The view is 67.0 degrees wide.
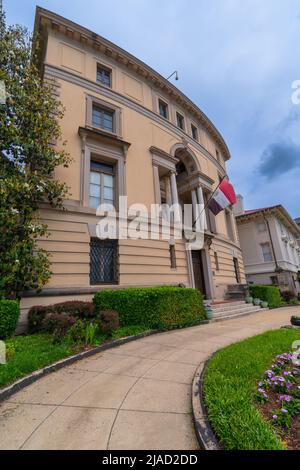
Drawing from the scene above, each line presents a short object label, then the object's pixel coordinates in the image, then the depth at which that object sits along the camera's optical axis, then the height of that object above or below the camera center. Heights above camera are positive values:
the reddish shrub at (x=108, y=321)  7.06 -0.70
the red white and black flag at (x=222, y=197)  14.15 +5.76
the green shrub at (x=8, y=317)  6.43 -0.37
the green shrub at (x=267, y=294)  17.08 -0.28
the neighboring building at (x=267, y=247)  28.27 +5.42
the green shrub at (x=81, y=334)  6.21 -0.89
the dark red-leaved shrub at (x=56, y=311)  7.93 -0.34
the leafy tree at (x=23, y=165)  7.54 +5.28
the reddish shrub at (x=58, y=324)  6.26 -0.65
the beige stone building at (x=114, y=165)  10.08 +7.84
